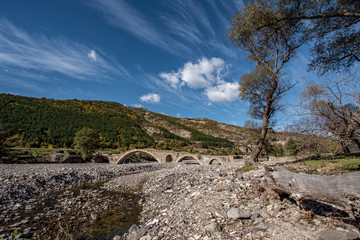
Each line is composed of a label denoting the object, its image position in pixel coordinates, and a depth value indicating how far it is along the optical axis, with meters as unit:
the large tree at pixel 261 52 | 8.19
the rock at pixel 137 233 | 4.91
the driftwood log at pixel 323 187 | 2.77
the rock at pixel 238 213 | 4.46
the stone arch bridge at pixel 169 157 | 30.95
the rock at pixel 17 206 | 8.44
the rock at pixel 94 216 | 7.12
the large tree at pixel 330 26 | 6.62
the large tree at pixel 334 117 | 4.37
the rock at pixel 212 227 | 4.12
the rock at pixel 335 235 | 2.86
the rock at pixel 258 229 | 3.72
